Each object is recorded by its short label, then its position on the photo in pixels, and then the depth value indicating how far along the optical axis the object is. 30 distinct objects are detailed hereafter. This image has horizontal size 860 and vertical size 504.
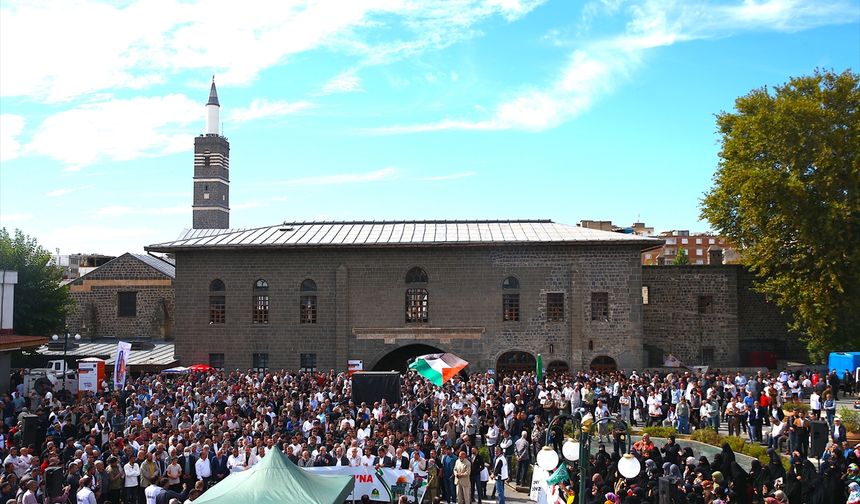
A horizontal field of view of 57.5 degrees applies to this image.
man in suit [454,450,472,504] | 17.05
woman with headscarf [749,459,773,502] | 15.98
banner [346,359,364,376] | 32.94
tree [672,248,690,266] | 75.44
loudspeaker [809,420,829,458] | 20.20
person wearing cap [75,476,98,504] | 14.34
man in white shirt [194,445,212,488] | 17.02
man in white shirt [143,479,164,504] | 15.40
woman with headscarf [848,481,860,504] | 15.18
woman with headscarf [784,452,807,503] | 15.81
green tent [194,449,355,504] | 12.25
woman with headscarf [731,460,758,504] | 15.73
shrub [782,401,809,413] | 24.62
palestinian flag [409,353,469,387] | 26.06
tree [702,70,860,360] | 33.34
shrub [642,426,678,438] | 23.31
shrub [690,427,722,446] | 22.34
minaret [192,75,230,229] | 76.62
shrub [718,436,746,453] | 21.48
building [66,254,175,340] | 45.84
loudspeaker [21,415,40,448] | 19.47
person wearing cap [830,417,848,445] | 20.66
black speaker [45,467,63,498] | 14.67
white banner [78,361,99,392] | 27.50
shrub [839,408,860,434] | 22.09
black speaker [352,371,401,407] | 24.73
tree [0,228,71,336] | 40.44
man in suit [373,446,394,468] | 17.34
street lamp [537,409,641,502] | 11.79
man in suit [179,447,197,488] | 16.98
